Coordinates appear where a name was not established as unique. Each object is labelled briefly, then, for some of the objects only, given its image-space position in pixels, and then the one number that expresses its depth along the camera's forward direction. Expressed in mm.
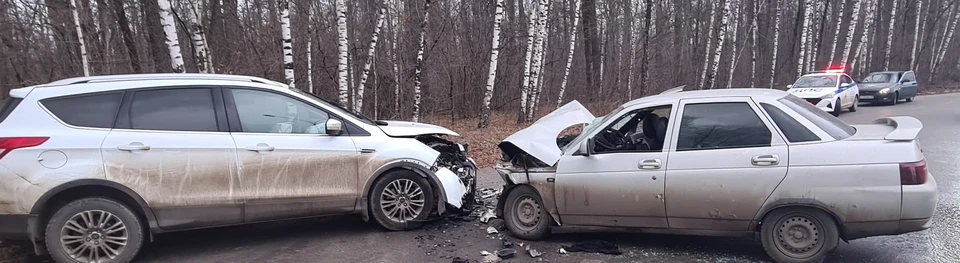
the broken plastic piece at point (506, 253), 5020
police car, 16594
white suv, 4613
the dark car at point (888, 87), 20562
